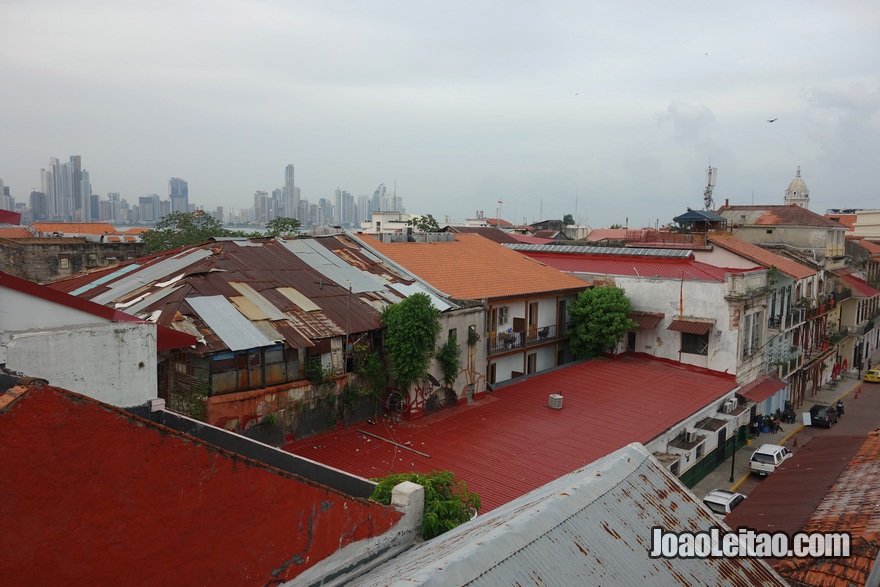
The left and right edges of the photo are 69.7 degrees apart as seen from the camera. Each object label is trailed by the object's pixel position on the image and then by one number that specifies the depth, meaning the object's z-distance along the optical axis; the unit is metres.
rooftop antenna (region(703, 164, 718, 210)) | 49.06
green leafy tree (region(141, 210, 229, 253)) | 46.22
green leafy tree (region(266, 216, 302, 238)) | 49.47
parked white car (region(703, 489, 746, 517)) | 22.17
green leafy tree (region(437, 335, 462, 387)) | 21.58
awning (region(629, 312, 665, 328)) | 30.42
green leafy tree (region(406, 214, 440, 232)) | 65.36
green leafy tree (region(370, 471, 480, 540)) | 8.91
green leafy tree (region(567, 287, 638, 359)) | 29.75
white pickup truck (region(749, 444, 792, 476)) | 26.89
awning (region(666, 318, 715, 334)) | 28.98
